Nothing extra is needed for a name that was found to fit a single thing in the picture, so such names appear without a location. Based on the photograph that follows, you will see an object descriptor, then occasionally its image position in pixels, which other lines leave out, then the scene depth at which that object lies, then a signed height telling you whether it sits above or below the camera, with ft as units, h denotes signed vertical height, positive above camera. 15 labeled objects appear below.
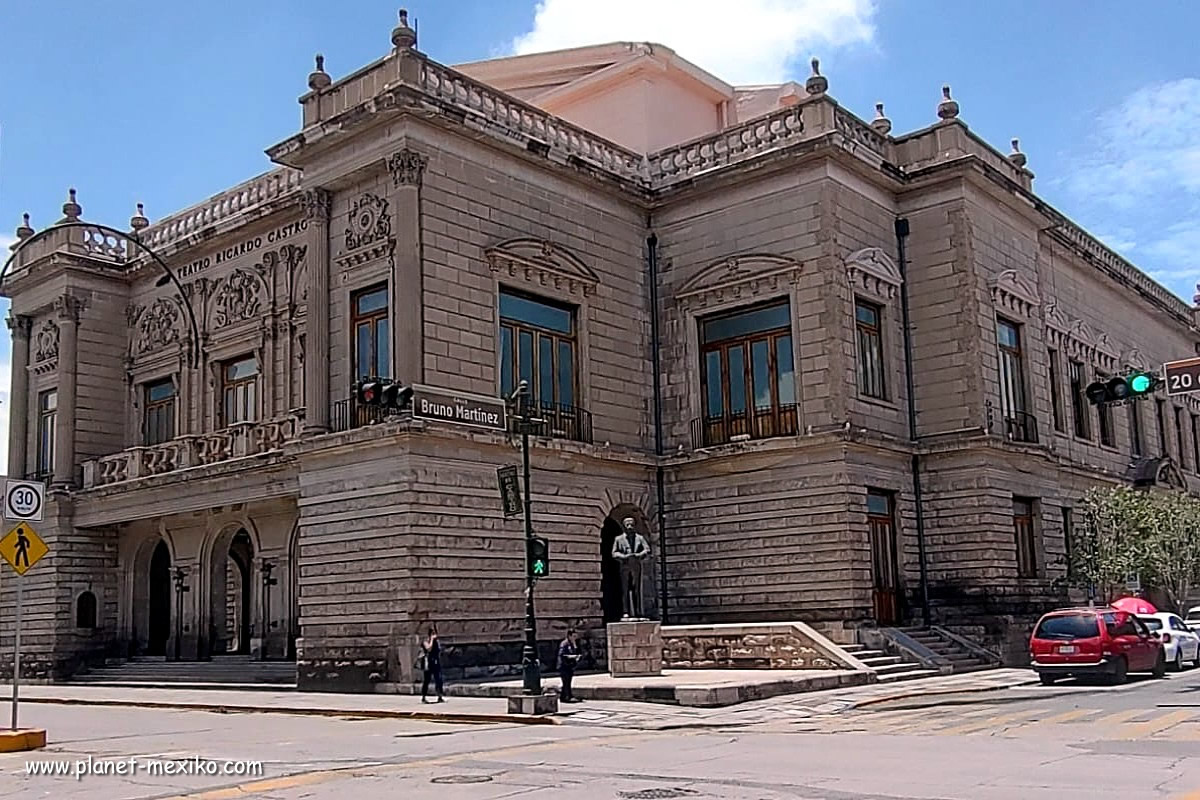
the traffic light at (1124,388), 72.43 +10.17
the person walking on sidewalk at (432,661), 82.69 -3.89
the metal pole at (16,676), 56.44 -2.71
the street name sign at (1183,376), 72.23 +10.62
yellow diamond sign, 59.93 +2.95
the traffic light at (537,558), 74.23 +2.05
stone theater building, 95.30 +17.59
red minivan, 84.53 -4.52
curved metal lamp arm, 118.00 +27.64
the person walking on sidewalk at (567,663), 76.98 -4.00
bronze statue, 90.74 +2.46
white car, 96.99 -4.92
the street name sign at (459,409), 91.66 +13.29
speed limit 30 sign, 59.98 +5.11
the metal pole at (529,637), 72.18 -2.32
